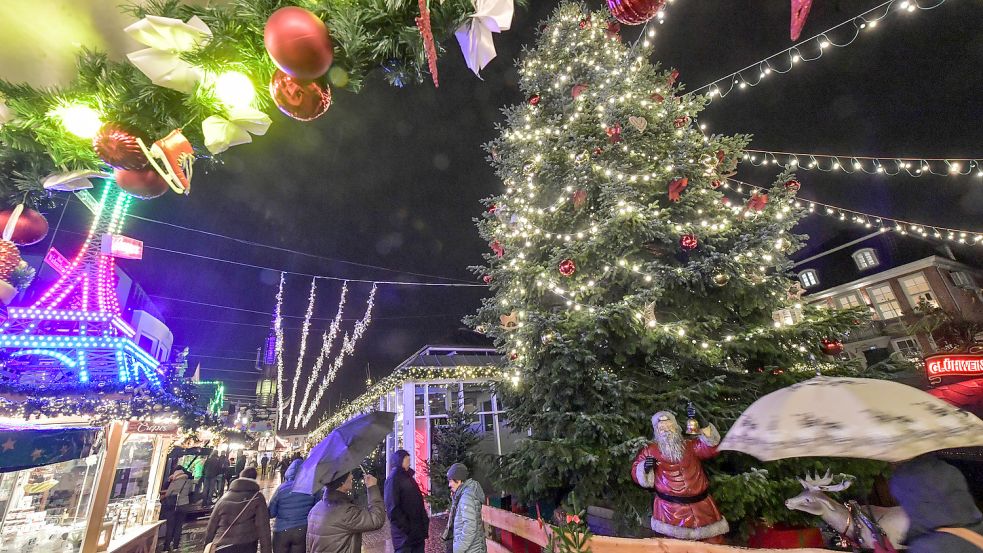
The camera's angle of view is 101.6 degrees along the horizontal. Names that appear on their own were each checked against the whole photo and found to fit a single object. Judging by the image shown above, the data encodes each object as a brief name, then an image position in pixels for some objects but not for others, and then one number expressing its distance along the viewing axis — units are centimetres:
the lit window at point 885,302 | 2189
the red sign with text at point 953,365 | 998
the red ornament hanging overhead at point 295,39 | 127
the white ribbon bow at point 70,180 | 168
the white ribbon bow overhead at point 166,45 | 127
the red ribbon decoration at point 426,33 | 125
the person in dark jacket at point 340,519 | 373
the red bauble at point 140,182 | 171
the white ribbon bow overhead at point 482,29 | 133
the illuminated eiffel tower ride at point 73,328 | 757
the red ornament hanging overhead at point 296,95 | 148
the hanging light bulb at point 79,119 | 154
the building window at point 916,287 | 2106
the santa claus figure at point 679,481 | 389
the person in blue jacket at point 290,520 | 537
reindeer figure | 278
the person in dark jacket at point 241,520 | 504
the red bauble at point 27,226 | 192
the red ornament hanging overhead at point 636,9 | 196
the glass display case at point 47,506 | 479
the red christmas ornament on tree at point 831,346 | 561
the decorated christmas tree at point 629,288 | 514
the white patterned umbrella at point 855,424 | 232
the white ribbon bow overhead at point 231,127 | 145
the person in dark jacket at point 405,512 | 511
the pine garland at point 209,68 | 141
